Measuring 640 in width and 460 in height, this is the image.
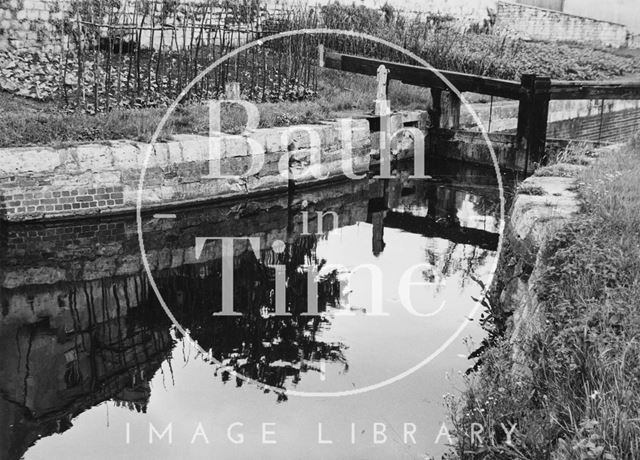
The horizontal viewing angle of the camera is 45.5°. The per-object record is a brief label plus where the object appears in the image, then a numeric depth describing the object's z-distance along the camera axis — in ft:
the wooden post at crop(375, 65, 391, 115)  40.09
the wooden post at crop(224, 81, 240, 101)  36.11
